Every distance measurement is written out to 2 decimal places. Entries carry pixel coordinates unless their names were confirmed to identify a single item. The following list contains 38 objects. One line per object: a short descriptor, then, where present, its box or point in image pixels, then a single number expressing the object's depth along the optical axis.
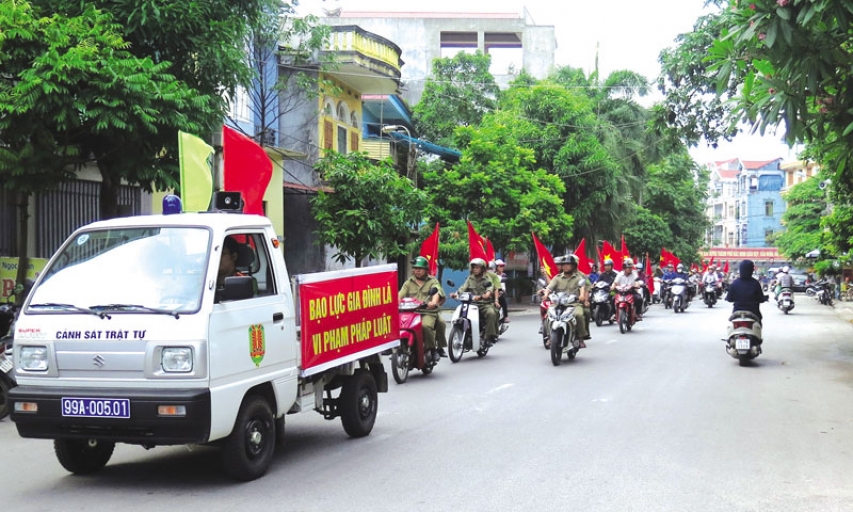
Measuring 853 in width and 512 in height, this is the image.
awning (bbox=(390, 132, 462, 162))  32.42
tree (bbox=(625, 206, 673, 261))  54.41
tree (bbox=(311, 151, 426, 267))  20.62
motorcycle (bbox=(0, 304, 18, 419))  9.61
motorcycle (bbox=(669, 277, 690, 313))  31.70
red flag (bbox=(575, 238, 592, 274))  22.92
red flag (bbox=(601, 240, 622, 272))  27.44
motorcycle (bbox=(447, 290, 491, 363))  15.74
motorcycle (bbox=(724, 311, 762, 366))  14.72
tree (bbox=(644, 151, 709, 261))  57.50
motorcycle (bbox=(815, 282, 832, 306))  42.03
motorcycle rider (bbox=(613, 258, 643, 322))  21.86
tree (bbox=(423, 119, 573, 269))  29.97
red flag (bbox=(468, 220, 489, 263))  20.20
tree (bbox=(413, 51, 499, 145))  41.91
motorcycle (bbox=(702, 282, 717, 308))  36.88
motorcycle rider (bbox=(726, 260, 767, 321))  15.07
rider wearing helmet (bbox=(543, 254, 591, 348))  15.50
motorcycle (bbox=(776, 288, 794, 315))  32.12
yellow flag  9.46
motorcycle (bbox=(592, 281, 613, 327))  23.67
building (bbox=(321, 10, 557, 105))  53.25
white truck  5.93
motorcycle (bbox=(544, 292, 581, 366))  14.88
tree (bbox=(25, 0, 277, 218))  10.98
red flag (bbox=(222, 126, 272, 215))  9.67
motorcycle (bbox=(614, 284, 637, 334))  21.75
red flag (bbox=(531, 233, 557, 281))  21.06
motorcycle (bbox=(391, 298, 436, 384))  12.65
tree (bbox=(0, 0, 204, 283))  10.60
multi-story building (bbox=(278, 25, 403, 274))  26.19
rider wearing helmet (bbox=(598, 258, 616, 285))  23.52
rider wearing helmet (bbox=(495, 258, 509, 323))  19.74
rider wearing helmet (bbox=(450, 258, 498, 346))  16.12
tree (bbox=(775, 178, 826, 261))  55.47
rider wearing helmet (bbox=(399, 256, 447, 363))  13.25
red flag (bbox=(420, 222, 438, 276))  16.72
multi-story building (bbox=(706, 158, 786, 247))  105.38
